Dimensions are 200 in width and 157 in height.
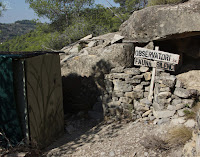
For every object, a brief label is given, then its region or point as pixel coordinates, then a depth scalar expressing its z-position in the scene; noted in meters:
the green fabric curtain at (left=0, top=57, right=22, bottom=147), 3.65
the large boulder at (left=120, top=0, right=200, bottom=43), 5.16
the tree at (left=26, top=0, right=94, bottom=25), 13.69
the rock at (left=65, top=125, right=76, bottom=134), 5.26
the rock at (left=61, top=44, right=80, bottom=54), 8.11
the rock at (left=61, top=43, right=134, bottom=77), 6.04
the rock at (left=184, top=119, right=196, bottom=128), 3.81
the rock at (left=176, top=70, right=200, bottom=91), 5.17
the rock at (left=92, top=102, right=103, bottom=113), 5.97
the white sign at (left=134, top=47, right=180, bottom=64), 4.59
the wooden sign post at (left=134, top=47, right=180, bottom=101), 4.63
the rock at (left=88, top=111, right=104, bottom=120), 5.71
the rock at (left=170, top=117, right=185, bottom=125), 4.03
